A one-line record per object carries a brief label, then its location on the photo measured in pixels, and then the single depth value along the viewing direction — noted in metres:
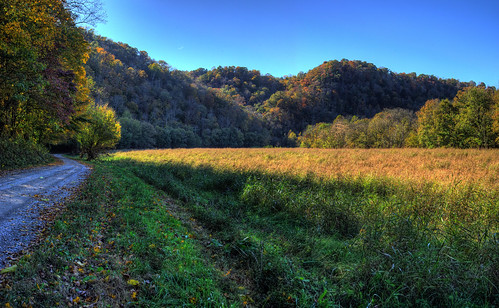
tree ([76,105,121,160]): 25.62
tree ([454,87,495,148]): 29.81
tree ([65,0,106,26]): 11.94
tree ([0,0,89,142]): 9.76
